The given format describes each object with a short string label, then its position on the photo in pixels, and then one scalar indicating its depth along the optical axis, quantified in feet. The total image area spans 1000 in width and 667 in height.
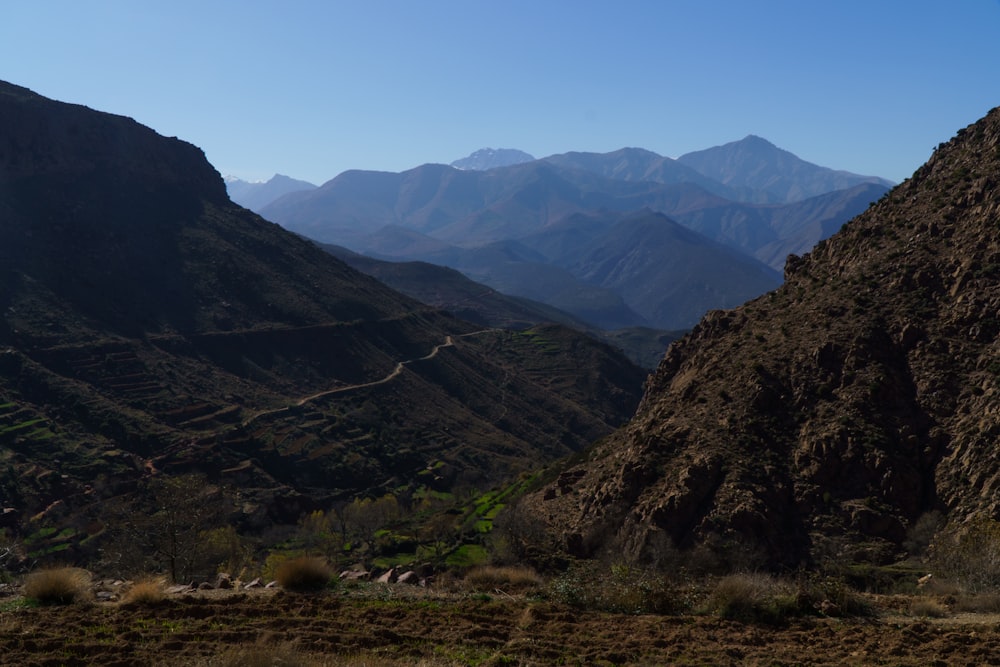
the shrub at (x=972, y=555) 56.39
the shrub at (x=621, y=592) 51.19
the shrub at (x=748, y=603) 48.70
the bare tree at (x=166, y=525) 98.84
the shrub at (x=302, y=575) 53.72
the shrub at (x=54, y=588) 48.62
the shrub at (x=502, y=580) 57.82
